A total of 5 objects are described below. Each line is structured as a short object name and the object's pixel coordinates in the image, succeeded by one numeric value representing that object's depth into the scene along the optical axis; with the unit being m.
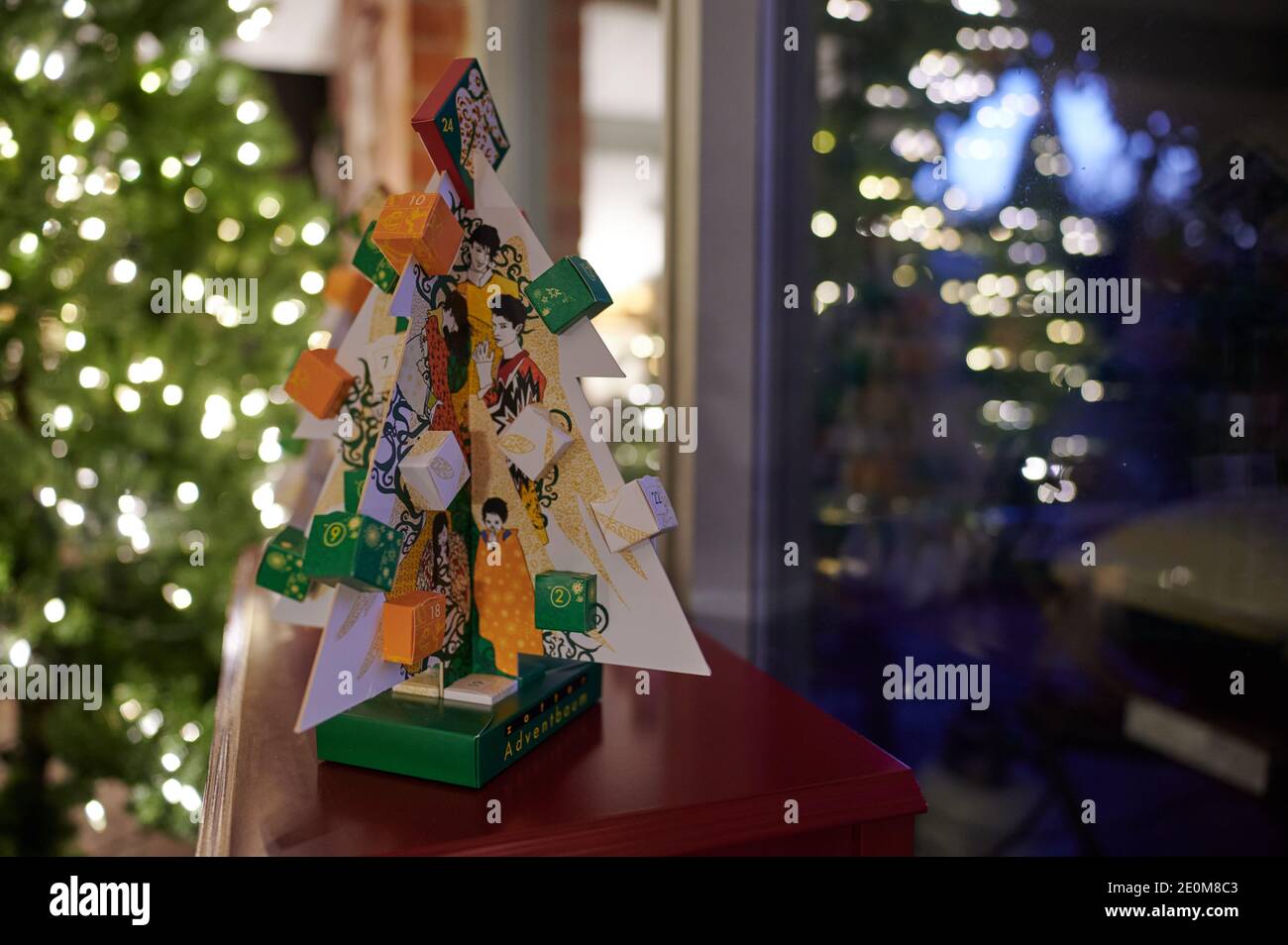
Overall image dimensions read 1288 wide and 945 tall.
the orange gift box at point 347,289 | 1.24
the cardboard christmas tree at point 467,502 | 0.76
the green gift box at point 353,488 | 0.82
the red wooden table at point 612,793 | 0.68
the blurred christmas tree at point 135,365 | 1.69
